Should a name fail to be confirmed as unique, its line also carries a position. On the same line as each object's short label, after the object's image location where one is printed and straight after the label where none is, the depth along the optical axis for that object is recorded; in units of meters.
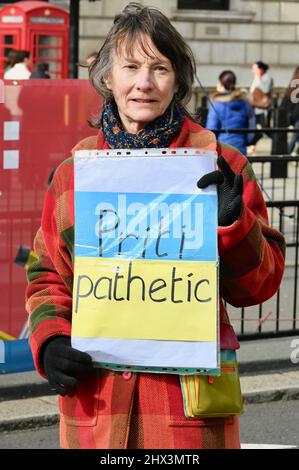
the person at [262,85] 23.69
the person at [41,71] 15.44
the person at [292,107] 19.58
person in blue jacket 14.35
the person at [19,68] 14.53
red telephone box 22.78
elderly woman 3.08
